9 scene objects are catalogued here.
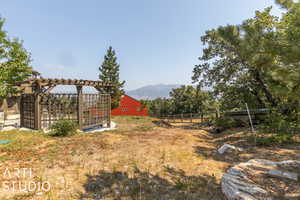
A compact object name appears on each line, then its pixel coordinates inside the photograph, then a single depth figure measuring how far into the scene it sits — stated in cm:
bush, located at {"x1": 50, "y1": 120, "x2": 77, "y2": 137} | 672
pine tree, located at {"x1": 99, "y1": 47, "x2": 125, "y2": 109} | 2074
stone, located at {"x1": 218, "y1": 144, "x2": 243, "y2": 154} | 481
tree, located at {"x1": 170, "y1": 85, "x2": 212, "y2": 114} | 2189
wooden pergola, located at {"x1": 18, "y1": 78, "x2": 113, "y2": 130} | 747
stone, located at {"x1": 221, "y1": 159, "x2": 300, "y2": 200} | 236
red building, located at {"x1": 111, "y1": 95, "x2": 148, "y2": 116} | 2305
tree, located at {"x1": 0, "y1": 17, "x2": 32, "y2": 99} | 690
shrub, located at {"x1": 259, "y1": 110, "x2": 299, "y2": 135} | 521
